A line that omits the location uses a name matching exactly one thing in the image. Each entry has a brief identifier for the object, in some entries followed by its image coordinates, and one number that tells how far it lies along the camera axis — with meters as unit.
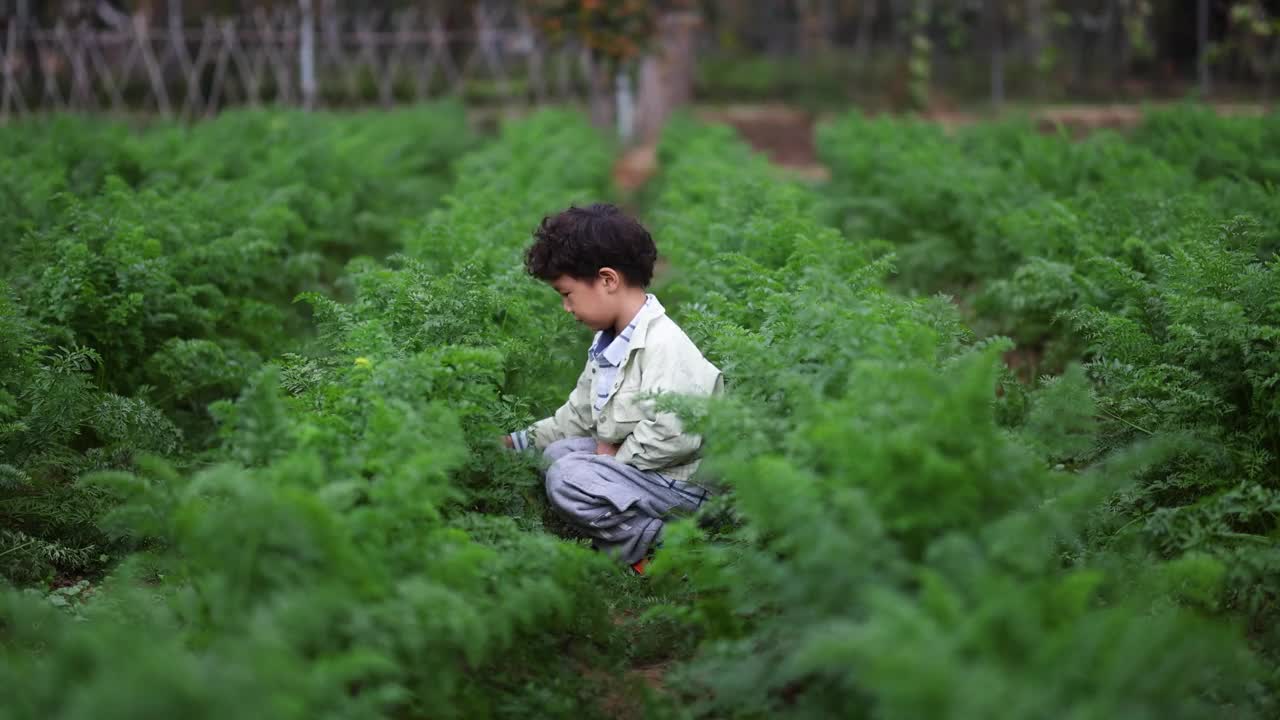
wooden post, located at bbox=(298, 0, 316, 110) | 23.56
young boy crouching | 5.55
